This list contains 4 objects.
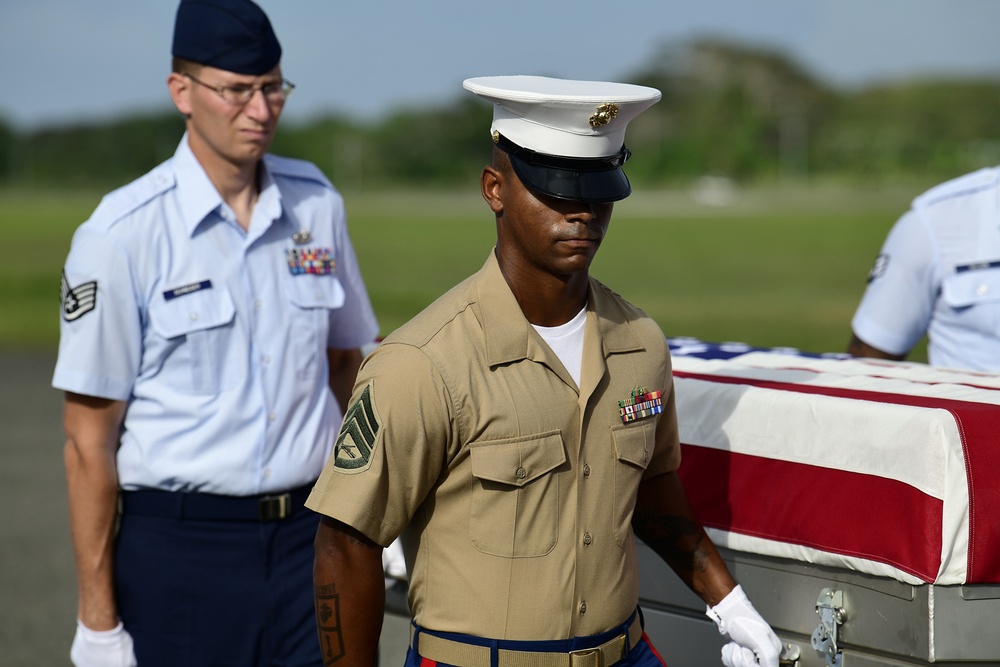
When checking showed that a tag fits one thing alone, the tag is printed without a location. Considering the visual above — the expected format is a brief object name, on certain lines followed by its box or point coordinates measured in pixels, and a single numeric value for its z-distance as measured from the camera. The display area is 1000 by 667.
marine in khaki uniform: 3.91
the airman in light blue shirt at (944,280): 6.77
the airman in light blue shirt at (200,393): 5.66
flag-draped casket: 4.34
